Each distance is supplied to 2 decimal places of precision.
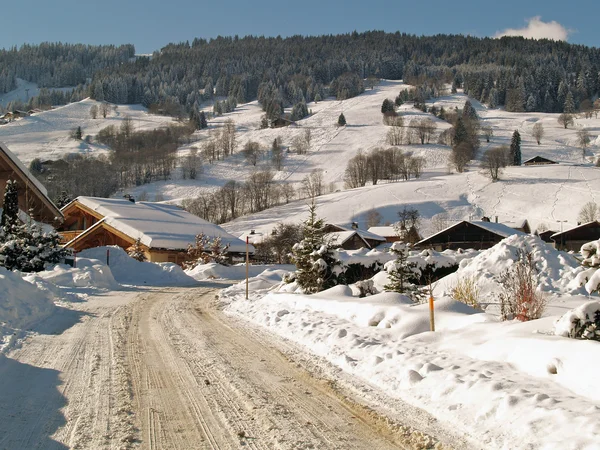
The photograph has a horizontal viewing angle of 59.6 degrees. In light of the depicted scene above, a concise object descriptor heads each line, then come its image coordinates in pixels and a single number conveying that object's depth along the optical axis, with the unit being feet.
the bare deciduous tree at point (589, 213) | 267.59
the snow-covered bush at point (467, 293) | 47.72
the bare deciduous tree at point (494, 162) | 350.84
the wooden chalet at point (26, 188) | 85.20
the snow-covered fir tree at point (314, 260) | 60.44
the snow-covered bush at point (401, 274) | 52.65
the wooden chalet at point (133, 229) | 133.80
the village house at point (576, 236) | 229.66
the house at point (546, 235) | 252.21
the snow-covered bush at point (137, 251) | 120.47
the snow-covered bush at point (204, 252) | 127.65
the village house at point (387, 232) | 268.62
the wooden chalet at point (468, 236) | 210.79
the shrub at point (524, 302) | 35.37
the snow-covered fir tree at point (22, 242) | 71.92
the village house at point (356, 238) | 225.15
